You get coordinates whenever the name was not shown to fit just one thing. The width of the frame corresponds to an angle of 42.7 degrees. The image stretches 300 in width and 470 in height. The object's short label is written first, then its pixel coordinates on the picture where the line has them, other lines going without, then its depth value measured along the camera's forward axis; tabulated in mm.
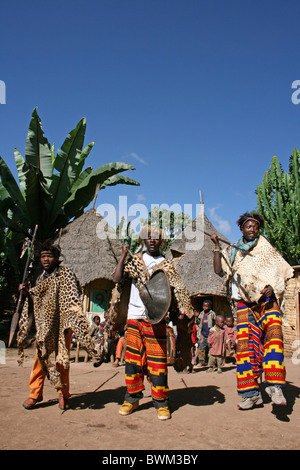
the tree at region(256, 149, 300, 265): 17406
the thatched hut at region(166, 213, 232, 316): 14289
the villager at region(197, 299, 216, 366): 9617
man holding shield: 3982
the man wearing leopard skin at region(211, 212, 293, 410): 4109
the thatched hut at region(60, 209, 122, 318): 13648
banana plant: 12156
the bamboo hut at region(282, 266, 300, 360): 12000
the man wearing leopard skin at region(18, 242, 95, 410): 4098
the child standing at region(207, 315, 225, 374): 8617
